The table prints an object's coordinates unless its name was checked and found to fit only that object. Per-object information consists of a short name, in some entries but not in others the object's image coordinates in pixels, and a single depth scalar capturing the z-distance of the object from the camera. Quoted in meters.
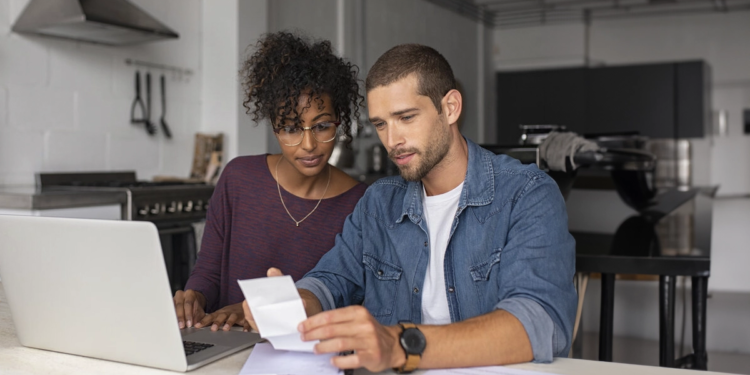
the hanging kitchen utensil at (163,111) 3.76
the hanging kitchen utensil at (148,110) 3.65
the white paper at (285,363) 0.95
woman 1.59
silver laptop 0.91
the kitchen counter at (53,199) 2.52
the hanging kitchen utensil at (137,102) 3.59
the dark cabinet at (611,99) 7.00
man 1.09
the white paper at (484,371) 0.98
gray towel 1.99
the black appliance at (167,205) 2.91
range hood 2.90
